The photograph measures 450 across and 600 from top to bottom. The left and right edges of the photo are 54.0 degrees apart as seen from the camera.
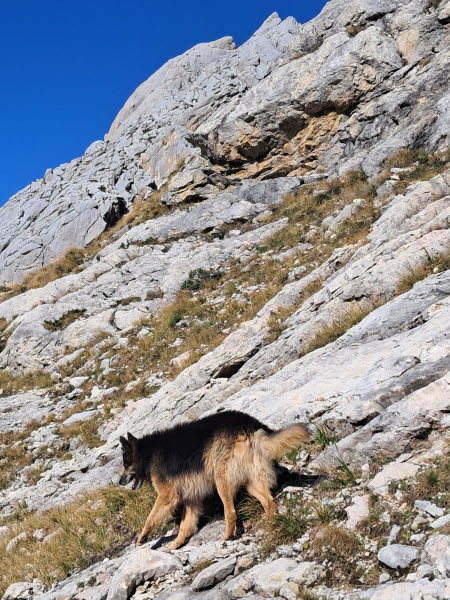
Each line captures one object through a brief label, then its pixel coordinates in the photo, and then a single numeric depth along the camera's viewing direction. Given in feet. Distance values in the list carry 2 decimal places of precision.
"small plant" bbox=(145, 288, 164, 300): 59.88
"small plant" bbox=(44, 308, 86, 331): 61.00
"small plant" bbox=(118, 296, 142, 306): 60.46
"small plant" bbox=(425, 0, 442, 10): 74.28
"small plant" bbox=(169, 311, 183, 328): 51.24
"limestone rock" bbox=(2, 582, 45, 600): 15.99
